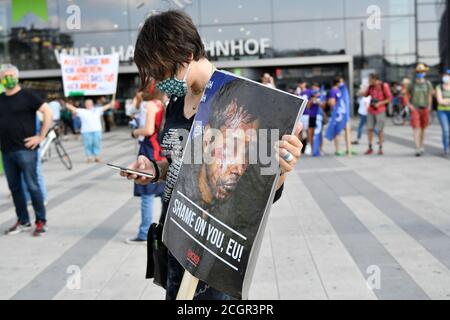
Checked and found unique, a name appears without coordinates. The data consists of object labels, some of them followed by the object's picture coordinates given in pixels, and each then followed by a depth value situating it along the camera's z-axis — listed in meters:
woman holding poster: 2.08
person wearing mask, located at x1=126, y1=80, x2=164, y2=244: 5.57
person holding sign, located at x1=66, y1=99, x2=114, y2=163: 13.30
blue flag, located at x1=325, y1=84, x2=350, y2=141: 12.06
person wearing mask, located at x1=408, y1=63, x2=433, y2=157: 11.27
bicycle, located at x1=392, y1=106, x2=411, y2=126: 21.22
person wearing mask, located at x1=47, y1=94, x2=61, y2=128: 17.17
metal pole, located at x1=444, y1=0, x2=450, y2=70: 24.83
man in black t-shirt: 6.32
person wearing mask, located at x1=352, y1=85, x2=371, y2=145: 12.70
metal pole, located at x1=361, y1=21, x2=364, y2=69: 23.99
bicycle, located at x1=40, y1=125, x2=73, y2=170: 9.34
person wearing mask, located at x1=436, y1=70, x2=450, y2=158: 10.84
